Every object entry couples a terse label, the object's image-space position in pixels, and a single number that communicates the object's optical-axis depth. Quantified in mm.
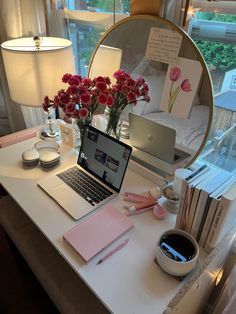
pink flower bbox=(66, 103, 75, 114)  973
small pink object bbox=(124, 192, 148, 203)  945
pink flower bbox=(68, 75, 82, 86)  984
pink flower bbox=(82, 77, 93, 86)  1002
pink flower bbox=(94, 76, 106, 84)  997
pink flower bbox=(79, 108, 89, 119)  985
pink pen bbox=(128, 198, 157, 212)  903
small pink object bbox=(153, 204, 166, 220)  881
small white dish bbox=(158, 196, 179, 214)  907
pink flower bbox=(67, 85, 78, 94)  966
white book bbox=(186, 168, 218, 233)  736
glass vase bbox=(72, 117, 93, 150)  1081
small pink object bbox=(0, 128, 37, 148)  1305
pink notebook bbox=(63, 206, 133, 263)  754
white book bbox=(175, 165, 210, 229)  756
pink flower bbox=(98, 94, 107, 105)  967
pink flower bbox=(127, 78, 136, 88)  994
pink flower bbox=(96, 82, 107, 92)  980
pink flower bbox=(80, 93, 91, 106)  964
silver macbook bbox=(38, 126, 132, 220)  922
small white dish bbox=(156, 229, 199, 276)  667
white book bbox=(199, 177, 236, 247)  708
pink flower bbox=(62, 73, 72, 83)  1010
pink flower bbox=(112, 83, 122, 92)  996
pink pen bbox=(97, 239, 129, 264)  737
